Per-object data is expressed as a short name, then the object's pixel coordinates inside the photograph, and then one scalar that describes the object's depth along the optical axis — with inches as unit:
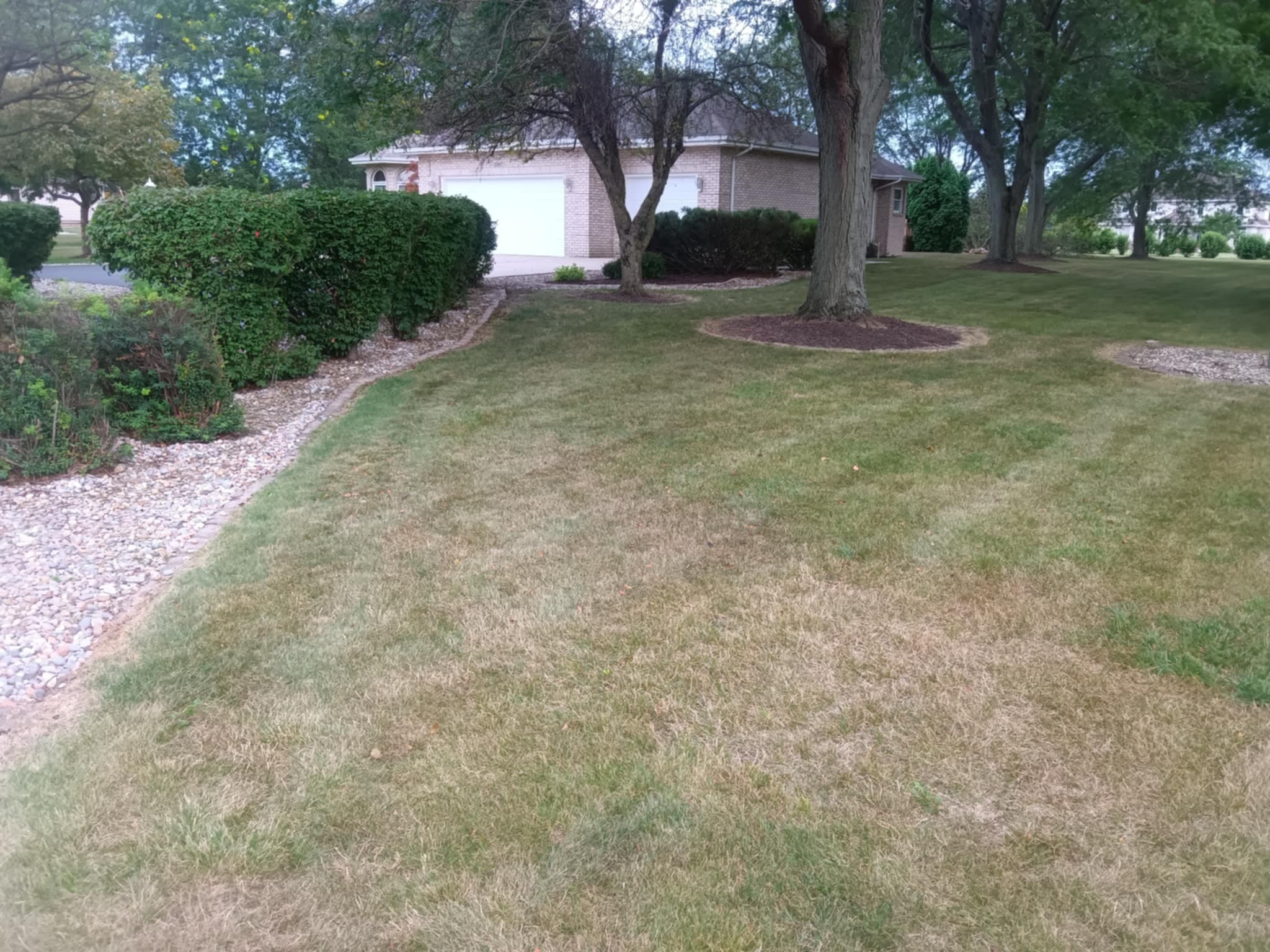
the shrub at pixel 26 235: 587.8
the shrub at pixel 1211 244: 1754.4
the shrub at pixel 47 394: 216.7
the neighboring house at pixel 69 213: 2050.9
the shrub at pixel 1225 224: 1855.3
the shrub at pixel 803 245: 857.5
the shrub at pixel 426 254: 397.1
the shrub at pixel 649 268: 774.5
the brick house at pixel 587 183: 921.5
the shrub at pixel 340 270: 350.9
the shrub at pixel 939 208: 1396.4
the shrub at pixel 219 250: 292.5
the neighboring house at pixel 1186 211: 1651.1
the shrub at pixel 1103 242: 1737.2
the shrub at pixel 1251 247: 1711.4
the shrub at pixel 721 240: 816.9
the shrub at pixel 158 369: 247.3
